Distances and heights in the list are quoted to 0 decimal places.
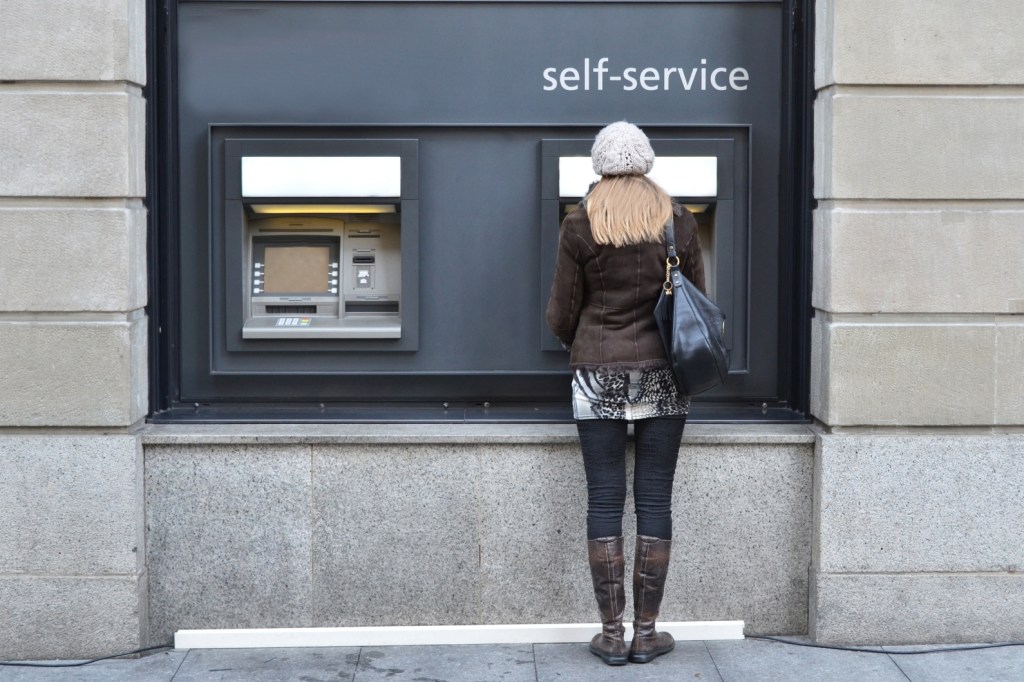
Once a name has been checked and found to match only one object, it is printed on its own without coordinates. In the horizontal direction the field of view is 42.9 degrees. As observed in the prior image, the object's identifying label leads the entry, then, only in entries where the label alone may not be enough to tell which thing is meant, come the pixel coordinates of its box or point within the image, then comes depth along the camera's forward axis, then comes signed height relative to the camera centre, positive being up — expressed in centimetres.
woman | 483 -18
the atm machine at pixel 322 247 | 542 +26
